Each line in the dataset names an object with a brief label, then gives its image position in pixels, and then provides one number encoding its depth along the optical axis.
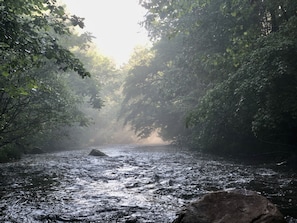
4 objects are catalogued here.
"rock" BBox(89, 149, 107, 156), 19.31
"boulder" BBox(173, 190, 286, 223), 4.20
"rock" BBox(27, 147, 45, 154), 21.77
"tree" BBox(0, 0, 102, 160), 7.03
